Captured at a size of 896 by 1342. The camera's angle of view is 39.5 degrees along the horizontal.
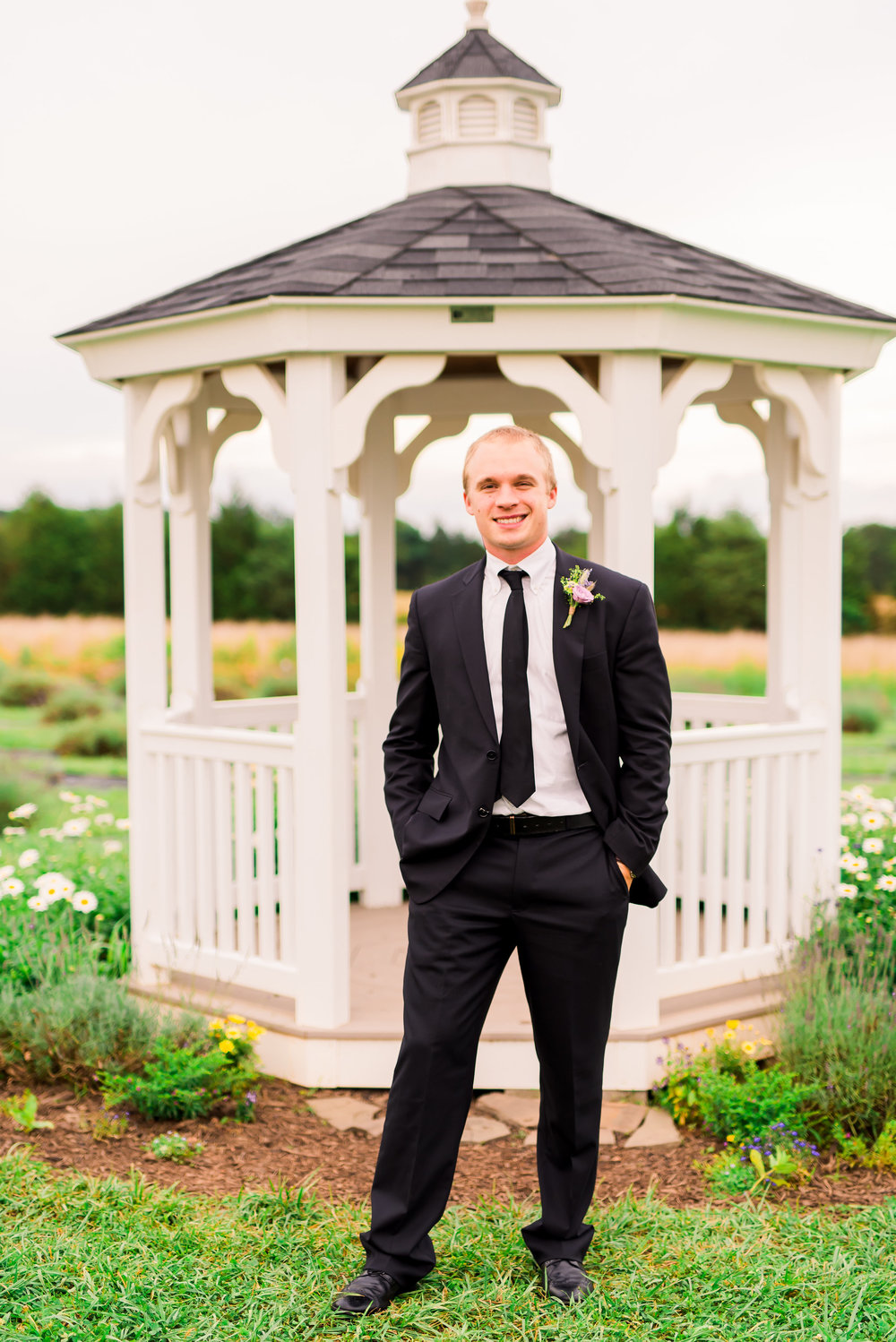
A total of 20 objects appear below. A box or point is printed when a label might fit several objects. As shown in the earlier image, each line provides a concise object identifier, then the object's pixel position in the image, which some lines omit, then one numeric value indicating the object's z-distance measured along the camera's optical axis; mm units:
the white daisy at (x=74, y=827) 6418
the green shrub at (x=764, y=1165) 3984
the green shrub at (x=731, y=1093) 4215
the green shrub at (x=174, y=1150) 4168
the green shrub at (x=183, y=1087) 4391
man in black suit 3096
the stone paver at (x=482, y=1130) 4473
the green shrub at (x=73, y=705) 18094
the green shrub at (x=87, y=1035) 4648
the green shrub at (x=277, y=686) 17938
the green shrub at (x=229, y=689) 18094
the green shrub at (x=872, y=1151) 4133
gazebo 4570
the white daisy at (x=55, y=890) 5484
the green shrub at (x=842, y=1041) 4266
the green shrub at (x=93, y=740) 16719
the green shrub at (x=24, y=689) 19547
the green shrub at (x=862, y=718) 17750
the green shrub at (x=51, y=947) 5223
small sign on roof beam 4527
